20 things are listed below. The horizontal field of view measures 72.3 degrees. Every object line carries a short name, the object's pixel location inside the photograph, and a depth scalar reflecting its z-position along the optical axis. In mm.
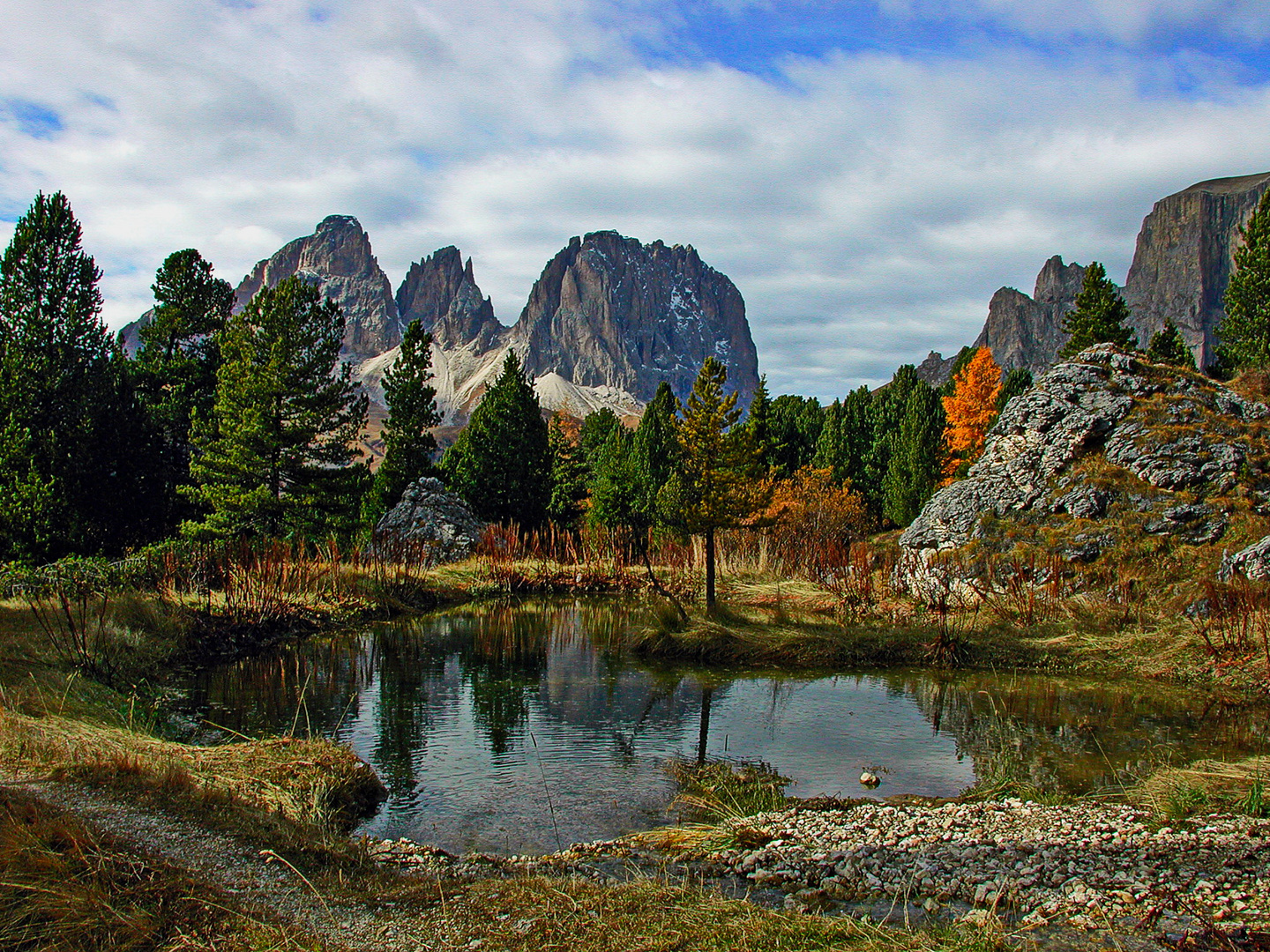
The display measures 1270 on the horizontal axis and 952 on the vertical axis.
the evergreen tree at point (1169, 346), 34781
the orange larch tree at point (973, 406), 39188
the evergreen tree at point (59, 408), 21484
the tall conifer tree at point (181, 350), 28797
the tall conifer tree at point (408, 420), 34688
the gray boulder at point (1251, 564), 13570
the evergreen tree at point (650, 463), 30469
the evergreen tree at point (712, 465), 16297
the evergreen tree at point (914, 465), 35469
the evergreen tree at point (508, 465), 31859
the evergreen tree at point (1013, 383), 39506
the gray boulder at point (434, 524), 27062
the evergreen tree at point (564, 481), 35031
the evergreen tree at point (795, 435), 44812
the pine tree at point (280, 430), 24328
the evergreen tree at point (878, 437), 40656
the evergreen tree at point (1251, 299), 33781
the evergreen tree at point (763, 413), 39275
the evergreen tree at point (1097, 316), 37156
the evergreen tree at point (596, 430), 53262
